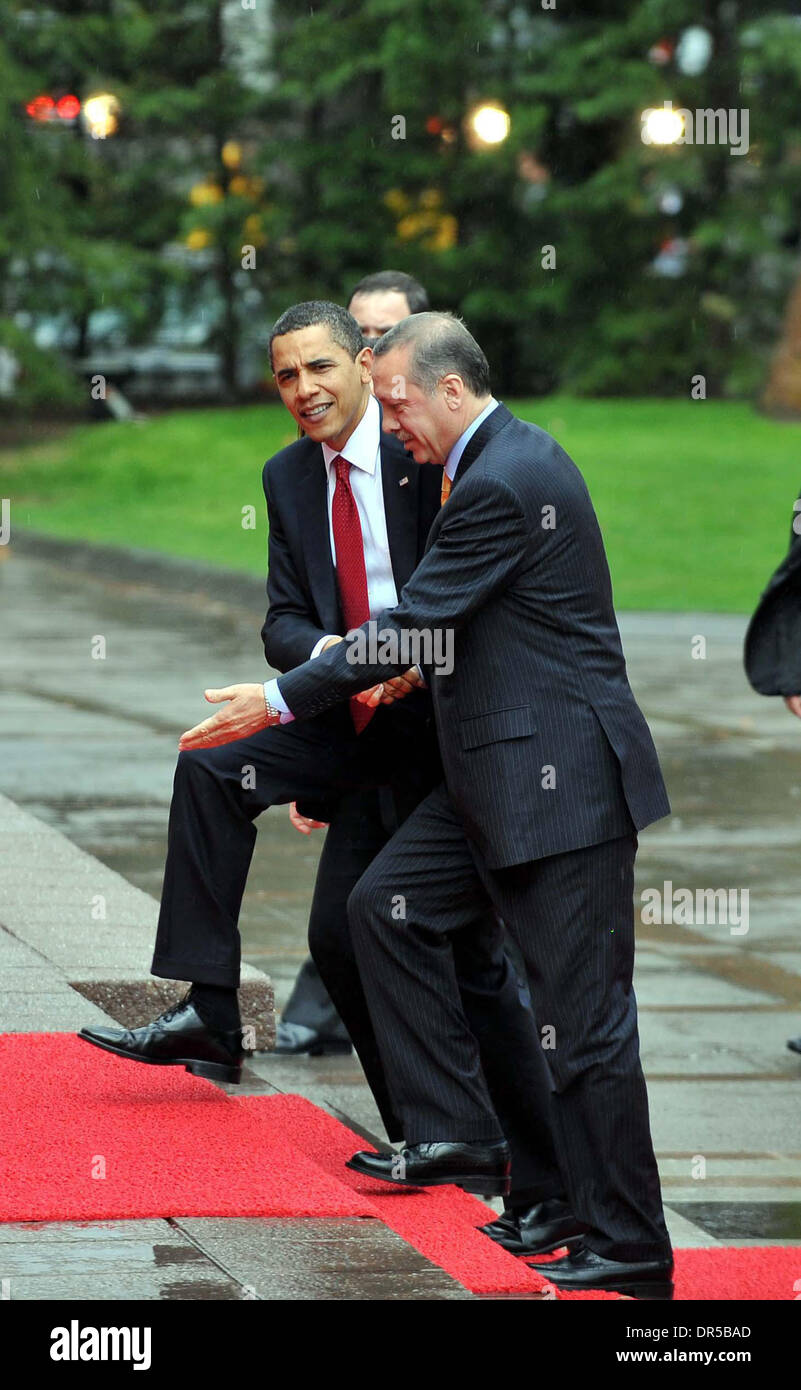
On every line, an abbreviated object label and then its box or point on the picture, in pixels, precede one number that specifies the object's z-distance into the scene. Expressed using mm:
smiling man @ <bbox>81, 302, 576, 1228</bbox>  10367
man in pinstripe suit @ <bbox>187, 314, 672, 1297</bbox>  9242
